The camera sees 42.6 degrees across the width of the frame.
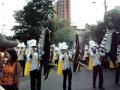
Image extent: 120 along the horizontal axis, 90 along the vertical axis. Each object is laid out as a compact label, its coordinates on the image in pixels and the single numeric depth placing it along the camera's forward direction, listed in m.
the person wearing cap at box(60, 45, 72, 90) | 5.37
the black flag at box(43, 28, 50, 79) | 4.90
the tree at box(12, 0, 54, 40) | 25.99
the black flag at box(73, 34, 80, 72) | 5.82
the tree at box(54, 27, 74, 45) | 23.52
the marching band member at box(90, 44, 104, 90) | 5.90
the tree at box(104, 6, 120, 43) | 11.54
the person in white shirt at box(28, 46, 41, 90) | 4.96
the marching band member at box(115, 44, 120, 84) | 6.65
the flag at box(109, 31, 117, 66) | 5.22
